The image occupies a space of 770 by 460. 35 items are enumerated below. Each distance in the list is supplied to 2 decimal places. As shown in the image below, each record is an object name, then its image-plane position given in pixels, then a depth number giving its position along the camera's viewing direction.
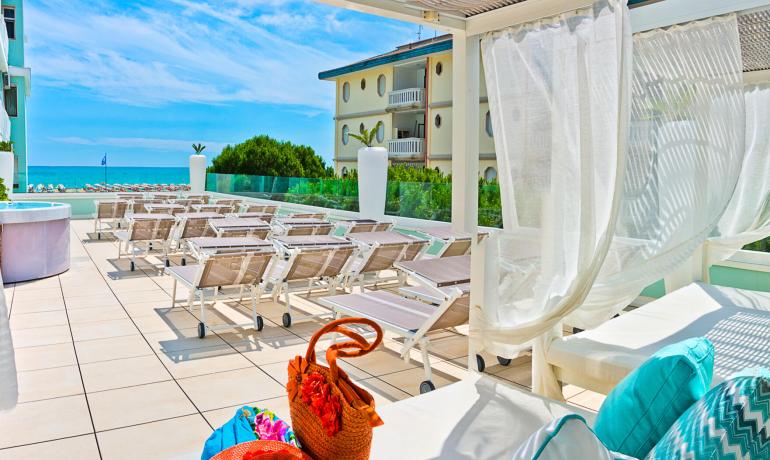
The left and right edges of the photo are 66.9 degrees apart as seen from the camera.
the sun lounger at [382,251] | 5.48
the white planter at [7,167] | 10.59
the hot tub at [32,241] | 6.34
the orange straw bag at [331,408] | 1.33
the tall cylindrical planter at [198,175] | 16.70
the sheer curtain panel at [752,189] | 4.17
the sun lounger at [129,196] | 12.53
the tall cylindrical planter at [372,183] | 8.85
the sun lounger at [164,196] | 12.91
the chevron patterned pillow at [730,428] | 1.06
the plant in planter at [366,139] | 11.16
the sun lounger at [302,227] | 6.80
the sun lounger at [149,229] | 7.40
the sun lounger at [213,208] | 9.97
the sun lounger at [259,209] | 9.70
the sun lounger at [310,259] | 4.91
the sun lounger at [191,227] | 7.69
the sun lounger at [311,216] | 8.35
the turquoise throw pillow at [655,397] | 1.37
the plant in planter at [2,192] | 7.91
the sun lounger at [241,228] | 6.63
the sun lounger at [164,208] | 9.83
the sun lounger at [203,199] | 12.03
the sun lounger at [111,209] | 10.23
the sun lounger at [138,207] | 10.57
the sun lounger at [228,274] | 4.52
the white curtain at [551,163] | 2.32
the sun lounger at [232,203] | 11.81
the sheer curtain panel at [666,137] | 2.98
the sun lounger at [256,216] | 8.36
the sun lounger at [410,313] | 3.43
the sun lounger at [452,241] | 5.61
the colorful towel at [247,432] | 1.40
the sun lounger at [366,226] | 7.00
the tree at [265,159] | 27.11
